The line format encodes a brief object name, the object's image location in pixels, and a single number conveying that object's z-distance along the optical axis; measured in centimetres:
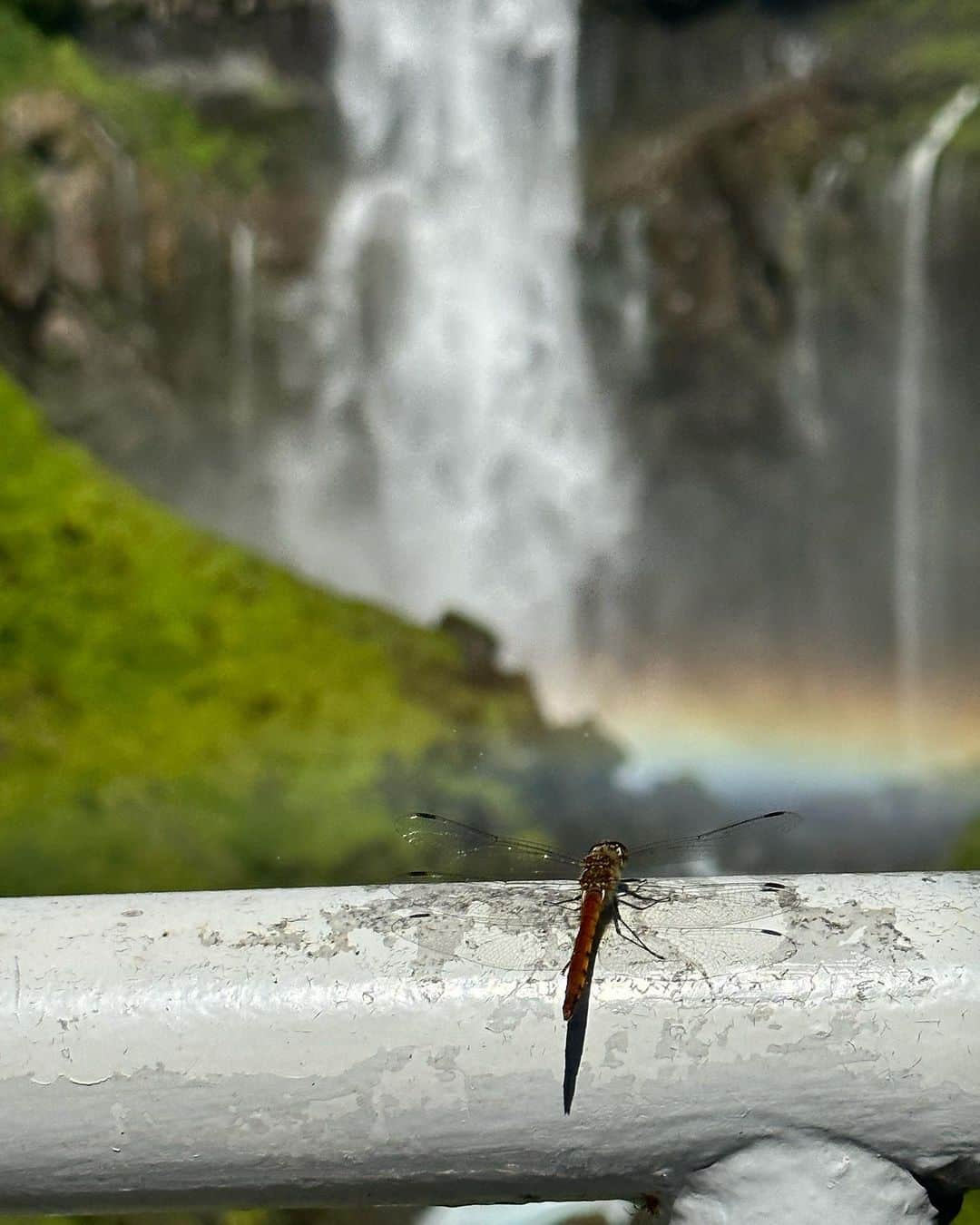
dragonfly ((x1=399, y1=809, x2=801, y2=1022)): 78
